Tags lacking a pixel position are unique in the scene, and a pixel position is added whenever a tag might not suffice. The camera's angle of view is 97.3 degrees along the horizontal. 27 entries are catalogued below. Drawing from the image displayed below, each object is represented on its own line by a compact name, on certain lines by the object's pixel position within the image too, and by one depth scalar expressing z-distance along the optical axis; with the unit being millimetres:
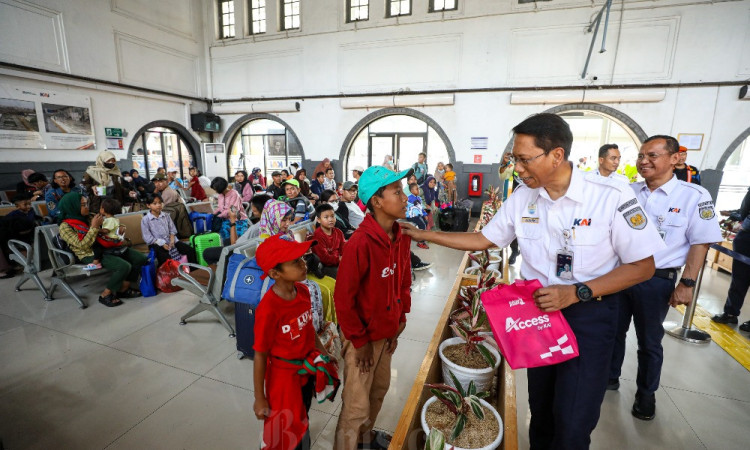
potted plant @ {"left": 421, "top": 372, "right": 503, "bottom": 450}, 1429
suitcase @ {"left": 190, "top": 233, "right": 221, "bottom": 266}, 4570
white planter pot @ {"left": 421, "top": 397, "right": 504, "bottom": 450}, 1372
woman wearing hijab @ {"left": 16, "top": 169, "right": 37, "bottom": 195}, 6656
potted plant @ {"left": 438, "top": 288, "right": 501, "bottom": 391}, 1824
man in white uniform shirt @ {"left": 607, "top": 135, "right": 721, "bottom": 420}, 2080
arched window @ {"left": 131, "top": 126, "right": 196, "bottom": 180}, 10492
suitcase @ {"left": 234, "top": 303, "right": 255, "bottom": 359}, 2812
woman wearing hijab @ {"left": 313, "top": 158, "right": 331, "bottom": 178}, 8763
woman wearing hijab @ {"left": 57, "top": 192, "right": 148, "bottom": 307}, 3848
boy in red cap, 1536
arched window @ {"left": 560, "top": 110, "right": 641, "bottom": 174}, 14758
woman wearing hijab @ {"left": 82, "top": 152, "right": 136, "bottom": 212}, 5840
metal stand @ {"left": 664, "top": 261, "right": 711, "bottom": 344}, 3317
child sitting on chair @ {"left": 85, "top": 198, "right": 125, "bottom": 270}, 3951
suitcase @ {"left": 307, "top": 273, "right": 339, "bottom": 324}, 3086
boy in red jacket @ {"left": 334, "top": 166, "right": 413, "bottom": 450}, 1561
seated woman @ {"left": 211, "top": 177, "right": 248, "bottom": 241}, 5344
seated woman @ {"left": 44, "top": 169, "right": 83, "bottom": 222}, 5180
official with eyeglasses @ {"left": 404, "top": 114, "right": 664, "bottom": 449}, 1195
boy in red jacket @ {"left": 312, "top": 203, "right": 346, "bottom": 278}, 3459
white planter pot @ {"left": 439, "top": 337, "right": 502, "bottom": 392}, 1803
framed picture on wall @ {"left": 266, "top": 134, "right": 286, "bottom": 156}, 12859
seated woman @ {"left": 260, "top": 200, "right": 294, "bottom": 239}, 3299
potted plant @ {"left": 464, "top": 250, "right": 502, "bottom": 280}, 2605
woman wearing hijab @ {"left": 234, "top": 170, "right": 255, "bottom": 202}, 8172
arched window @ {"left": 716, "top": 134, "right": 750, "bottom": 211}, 12922
